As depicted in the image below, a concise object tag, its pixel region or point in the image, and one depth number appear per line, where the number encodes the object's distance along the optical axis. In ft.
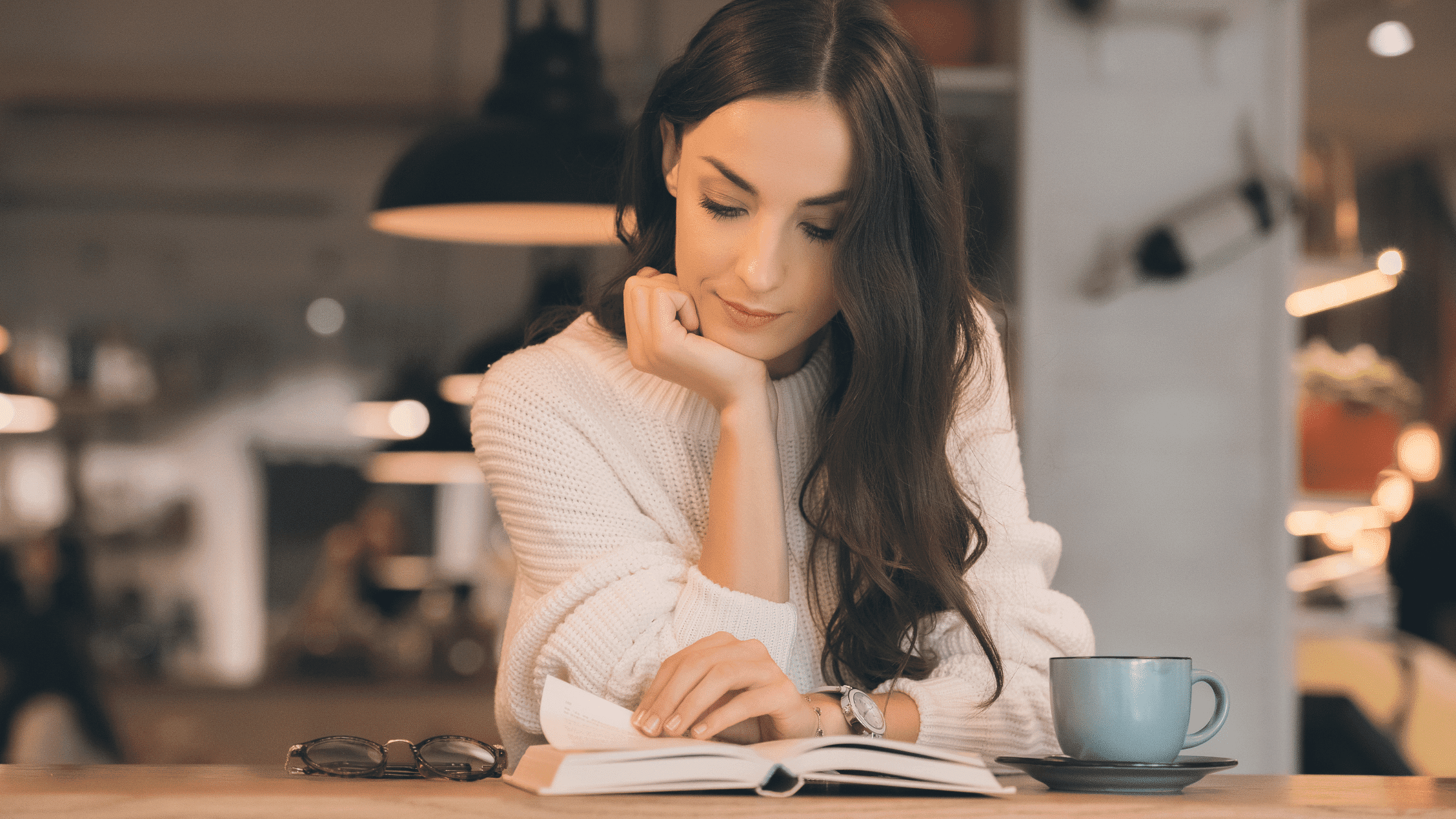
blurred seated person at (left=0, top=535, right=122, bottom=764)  10.35
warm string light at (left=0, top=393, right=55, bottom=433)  19.38
